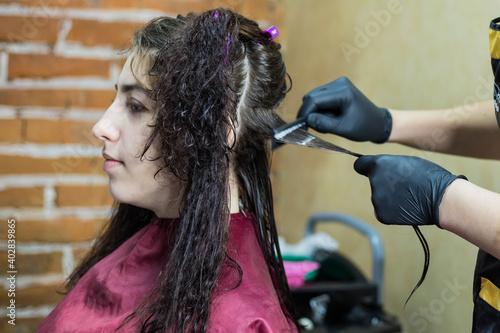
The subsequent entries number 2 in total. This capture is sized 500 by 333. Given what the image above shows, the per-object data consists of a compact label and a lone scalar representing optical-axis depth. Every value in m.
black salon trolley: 1.31
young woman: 0.82
